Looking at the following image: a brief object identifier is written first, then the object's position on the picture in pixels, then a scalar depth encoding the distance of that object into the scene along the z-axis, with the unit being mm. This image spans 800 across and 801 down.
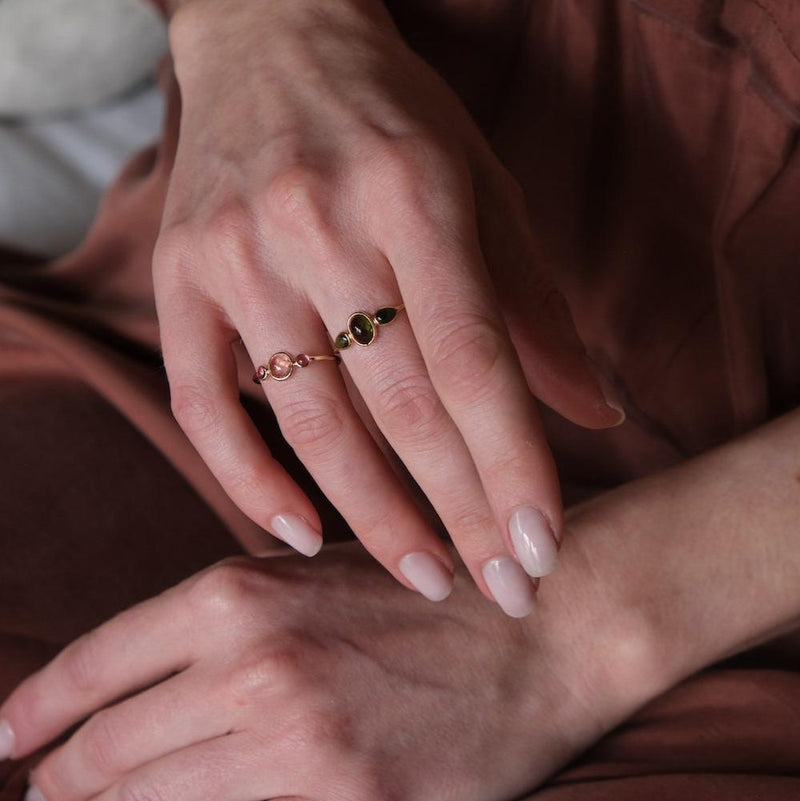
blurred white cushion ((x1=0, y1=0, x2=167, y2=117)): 577
